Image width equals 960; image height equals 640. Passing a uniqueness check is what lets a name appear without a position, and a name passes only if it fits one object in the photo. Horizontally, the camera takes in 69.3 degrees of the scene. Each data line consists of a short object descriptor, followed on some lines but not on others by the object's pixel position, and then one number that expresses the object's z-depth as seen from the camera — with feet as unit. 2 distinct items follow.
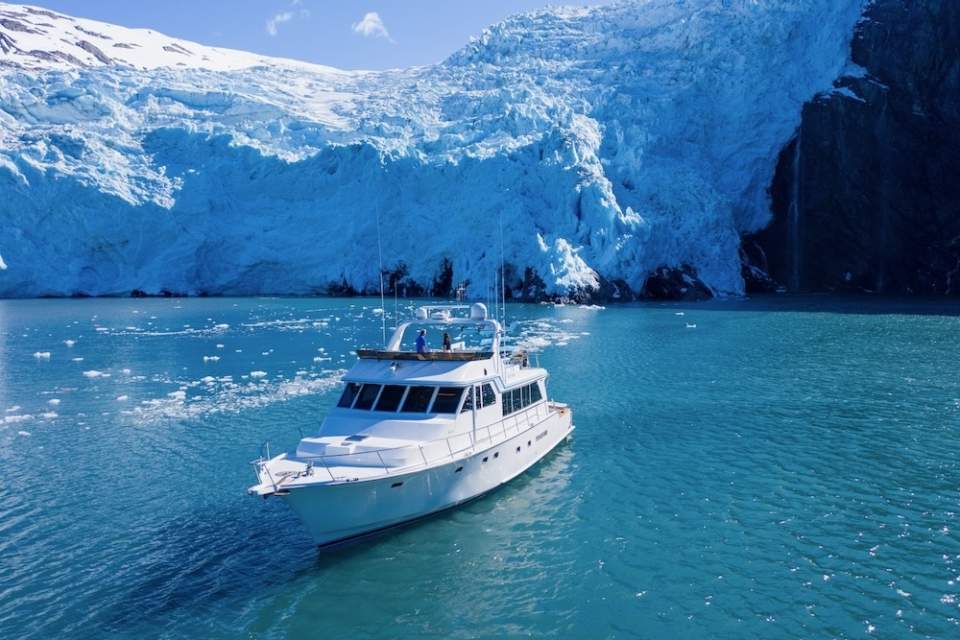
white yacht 39.68
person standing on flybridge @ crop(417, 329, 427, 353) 52.75
